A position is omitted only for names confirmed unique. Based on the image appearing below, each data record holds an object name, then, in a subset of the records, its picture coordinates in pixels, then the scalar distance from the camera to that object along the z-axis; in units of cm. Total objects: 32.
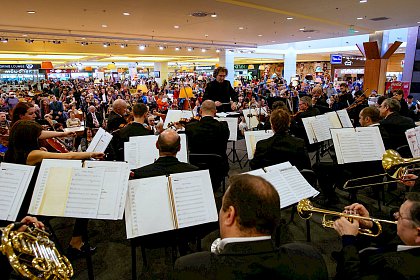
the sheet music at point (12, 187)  211
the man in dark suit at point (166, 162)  241
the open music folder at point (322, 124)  440
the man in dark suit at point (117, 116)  508
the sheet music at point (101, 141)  349
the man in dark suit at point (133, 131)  407
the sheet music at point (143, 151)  338
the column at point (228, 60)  1925
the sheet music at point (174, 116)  536
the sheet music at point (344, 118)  490
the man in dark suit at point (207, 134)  396
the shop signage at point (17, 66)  2154
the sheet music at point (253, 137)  368
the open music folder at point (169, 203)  206
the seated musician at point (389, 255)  138
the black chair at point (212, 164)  383
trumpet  176
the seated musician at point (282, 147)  319
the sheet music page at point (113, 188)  211
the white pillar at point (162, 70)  2642
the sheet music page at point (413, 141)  347
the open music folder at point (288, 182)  242
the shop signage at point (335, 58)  1634
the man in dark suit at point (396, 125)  425
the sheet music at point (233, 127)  505
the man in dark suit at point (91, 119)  793
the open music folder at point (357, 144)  333
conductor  584
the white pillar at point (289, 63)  2062
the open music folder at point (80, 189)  213
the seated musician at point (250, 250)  109
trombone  258
